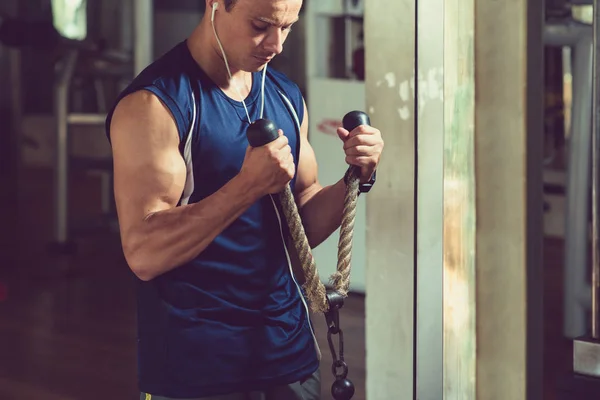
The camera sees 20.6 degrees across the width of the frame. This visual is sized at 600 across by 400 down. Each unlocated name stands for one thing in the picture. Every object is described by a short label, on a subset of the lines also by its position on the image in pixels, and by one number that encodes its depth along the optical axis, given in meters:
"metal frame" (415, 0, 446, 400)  2.97
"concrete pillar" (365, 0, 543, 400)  2.88
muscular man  2.81
